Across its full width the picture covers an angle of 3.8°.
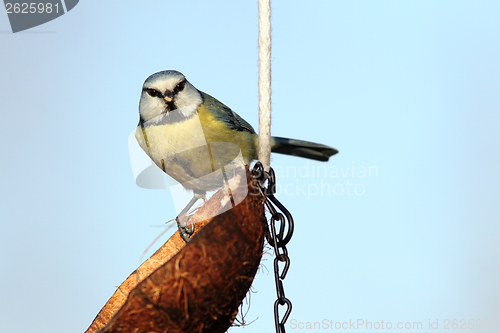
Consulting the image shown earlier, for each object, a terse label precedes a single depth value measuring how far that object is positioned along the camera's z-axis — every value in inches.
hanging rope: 126.6
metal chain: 126.1
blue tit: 128.8
